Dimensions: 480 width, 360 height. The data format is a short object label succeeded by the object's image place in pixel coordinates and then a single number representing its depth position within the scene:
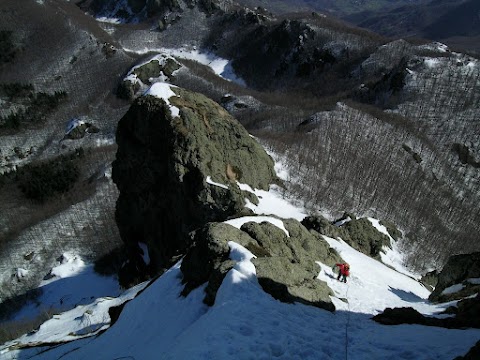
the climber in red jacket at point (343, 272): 19.70
